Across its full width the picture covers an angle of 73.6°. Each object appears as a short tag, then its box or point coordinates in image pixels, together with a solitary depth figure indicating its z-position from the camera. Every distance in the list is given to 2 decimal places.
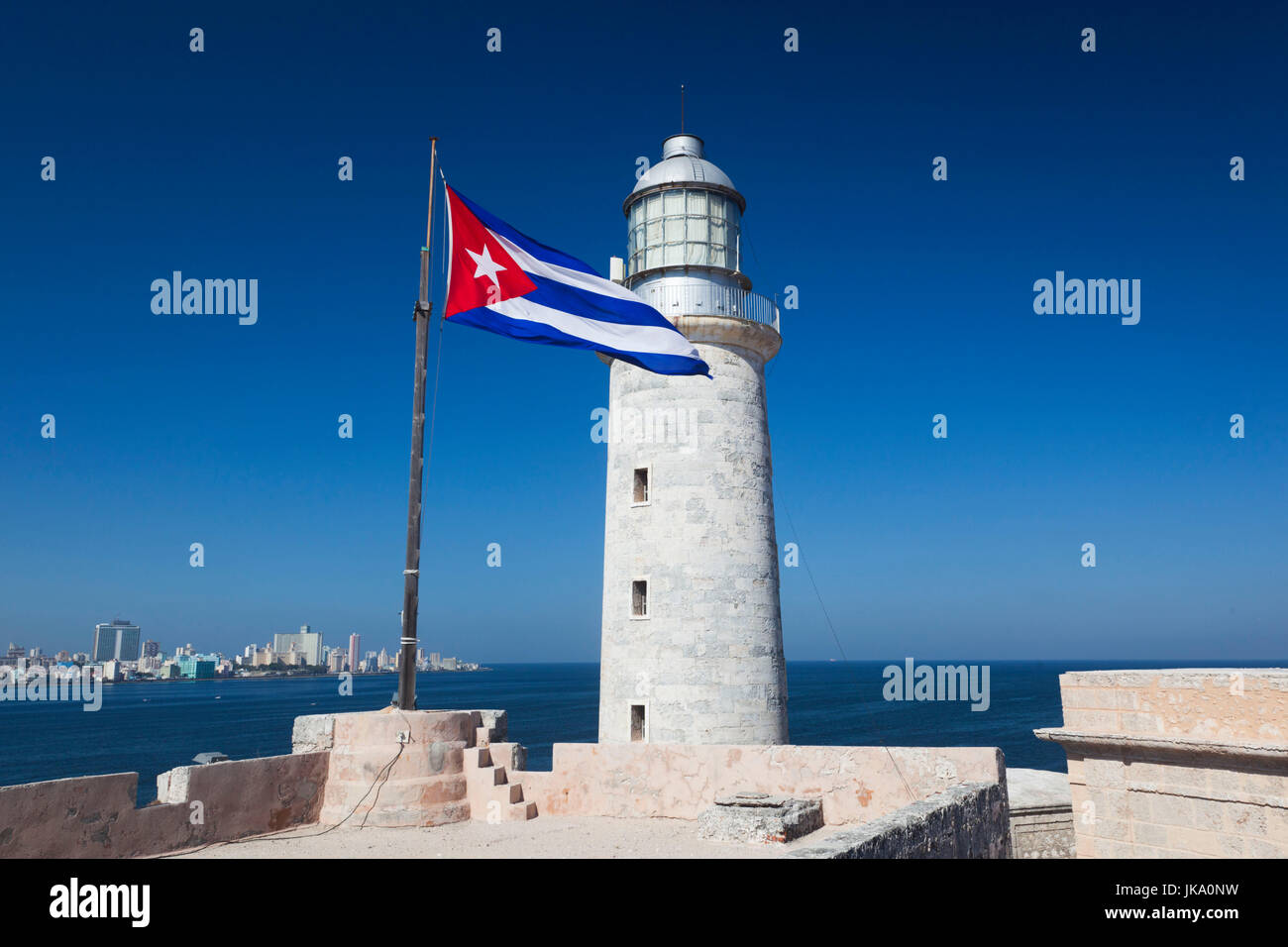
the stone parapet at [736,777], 10.12
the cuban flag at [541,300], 11.03
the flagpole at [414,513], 10.23
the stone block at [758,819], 9.29
